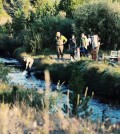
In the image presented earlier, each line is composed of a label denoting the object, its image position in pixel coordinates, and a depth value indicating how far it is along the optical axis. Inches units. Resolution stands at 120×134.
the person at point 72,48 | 1396.4
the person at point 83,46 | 1406.3
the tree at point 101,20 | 1766.7
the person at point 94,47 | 1298.0
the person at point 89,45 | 1508.9
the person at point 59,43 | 1405.6
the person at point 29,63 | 1453.0
